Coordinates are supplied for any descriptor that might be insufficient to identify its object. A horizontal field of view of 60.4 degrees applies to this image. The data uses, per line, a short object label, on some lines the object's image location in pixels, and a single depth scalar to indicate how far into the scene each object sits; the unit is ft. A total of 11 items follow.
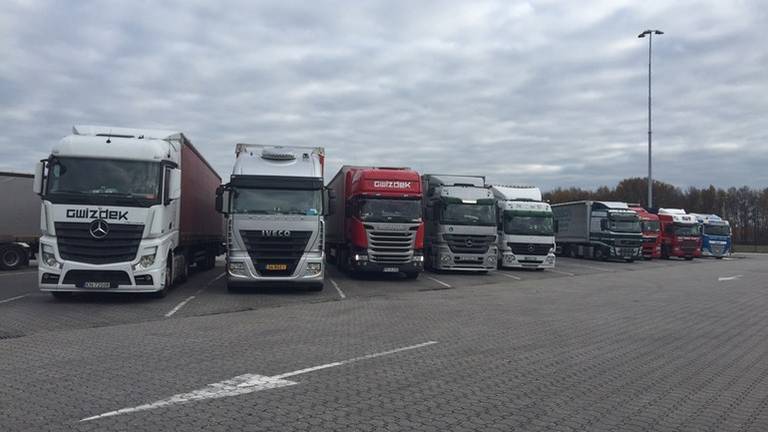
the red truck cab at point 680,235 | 142.41
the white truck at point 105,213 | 43.73
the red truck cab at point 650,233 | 137.59
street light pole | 139.03
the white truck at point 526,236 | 94.53
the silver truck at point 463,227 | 80.07
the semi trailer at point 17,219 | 75.87
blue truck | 149.18
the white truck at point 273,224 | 51.85
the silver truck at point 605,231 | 121.80
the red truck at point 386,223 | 67.67
